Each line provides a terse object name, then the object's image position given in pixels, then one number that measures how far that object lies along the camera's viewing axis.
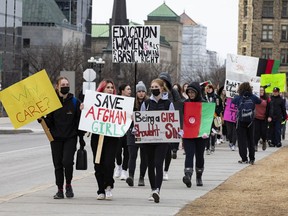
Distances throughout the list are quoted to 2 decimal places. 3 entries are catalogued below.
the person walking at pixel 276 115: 31.34
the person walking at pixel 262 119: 29.08
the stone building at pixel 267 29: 166.62
